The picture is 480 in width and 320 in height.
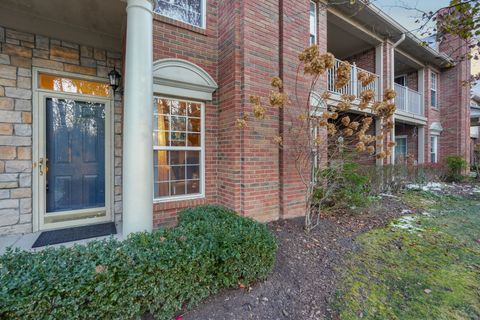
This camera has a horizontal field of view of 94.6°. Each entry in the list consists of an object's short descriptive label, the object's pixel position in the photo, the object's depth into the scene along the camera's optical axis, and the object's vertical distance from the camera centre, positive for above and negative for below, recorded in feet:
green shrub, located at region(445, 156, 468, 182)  33.89 -1.09
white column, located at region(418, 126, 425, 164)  35.47 +2.56
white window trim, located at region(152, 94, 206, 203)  14.64 +0.24
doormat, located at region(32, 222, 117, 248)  11.19 -4.08
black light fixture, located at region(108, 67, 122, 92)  13.92 +5.20
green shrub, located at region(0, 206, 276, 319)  5.28 -3.10
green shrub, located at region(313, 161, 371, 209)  14.19 -2.08
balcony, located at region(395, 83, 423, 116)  31.55 +8.91
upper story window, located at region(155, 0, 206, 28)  13.70 +9.68
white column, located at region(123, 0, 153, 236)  8.46 +1.33
